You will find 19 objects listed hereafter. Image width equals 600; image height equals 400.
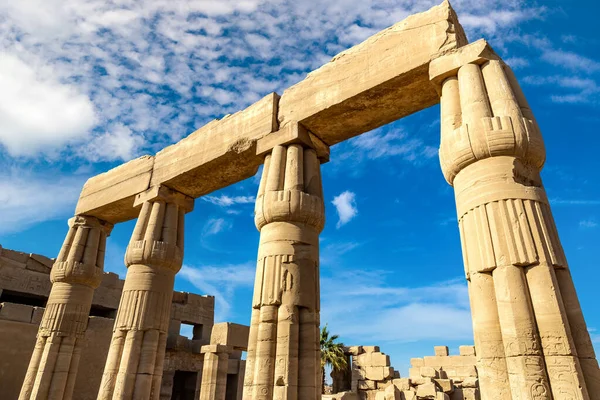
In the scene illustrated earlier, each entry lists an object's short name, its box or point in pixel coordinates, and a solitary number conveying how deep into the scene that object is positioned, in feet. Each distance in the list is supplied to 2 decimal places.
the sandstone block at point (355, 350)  74.93
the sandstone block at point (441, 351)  69.46
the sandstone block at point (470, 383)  60.85
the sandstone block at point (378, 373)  66.95
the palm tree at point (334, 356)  78.69
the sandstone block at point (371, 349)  72.23
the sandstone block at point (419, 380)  56.49
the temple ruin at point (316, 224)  13.94
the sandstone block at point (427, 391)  52.95
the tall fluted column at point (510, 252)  12.99
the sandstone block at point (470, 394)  59.36
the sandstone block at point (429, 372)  60.54
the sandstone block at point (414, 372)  64.38
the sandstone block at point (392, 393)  52.01
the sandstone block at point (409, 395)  54.29
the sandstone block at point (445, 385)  56.65
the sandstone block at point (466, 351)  67.31
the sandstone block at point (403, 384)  57.72
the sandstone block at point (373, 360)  69.07
